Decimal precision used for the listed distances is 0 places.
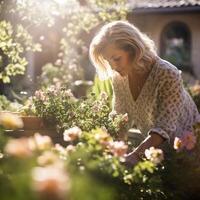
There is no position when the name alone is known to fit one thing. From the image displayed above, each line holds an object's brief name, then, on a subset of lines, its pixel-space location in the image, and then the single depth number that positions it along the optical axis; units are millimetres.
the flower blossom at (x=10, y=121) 1950
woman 3682
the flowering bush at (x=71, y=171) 1411
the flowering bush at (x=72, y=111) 4113
